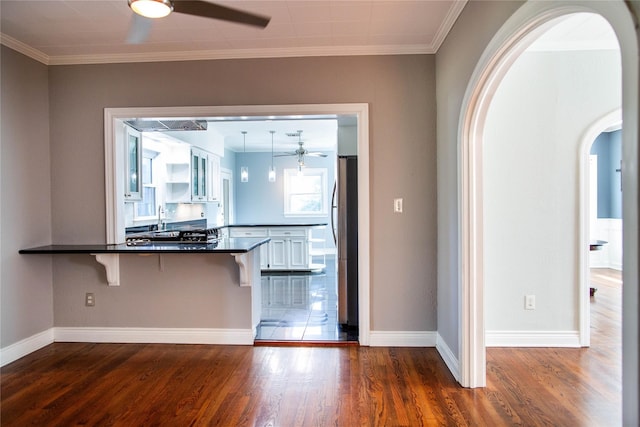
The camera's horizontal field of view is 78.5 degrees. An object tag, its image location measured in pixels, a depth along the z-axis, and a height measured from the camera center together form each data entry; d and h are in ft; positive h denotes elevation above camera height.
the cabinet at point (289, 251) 21.89 -2.36
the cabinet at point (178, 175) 18.62 +1.67
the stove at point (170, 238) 12.36 -0.96
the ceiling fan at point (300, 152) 22.93 +3.31
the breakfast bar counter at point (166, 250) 10.05 -1.04
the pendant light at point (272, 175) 23.02 +2.00
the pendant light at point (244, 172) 23.31 +2.22
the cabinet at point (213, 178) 22.16 +1.85
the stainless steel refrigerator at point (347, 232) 12.67 -0.77
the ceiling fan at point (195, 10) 6.09 +3.20
